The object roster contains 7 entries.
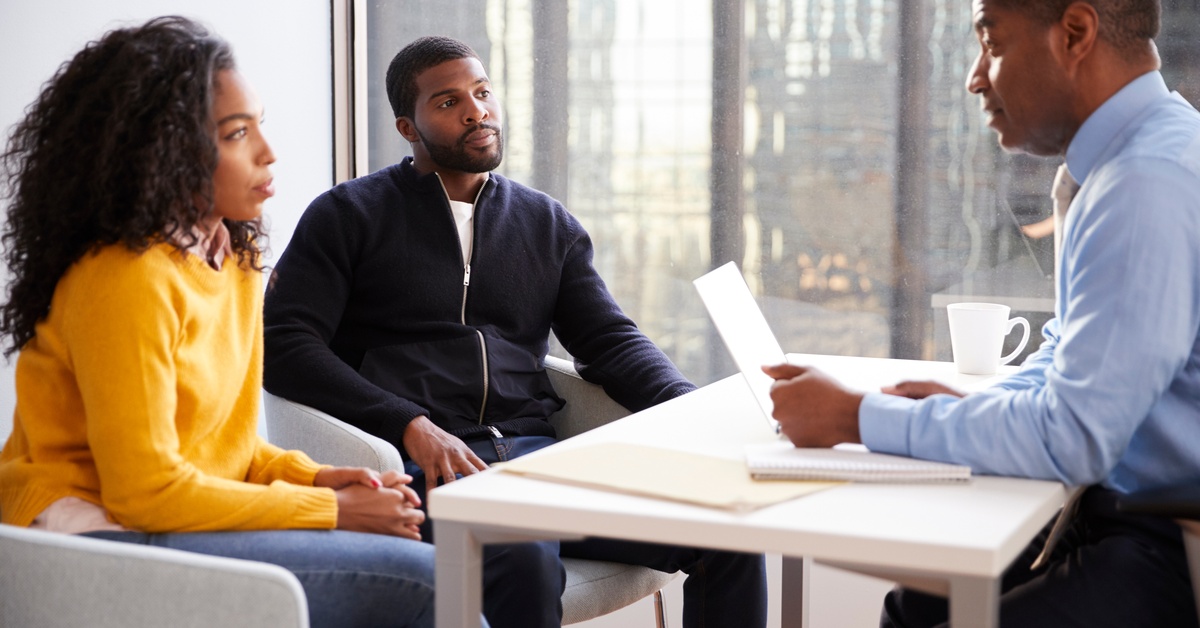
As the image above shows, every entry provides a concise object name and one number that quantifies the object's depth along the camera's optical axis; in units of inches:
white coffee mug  140.1
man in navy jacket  138.6
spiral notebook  113.0
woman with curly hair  115.9
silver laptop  123.7
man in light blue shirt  112.4
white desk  105.2
